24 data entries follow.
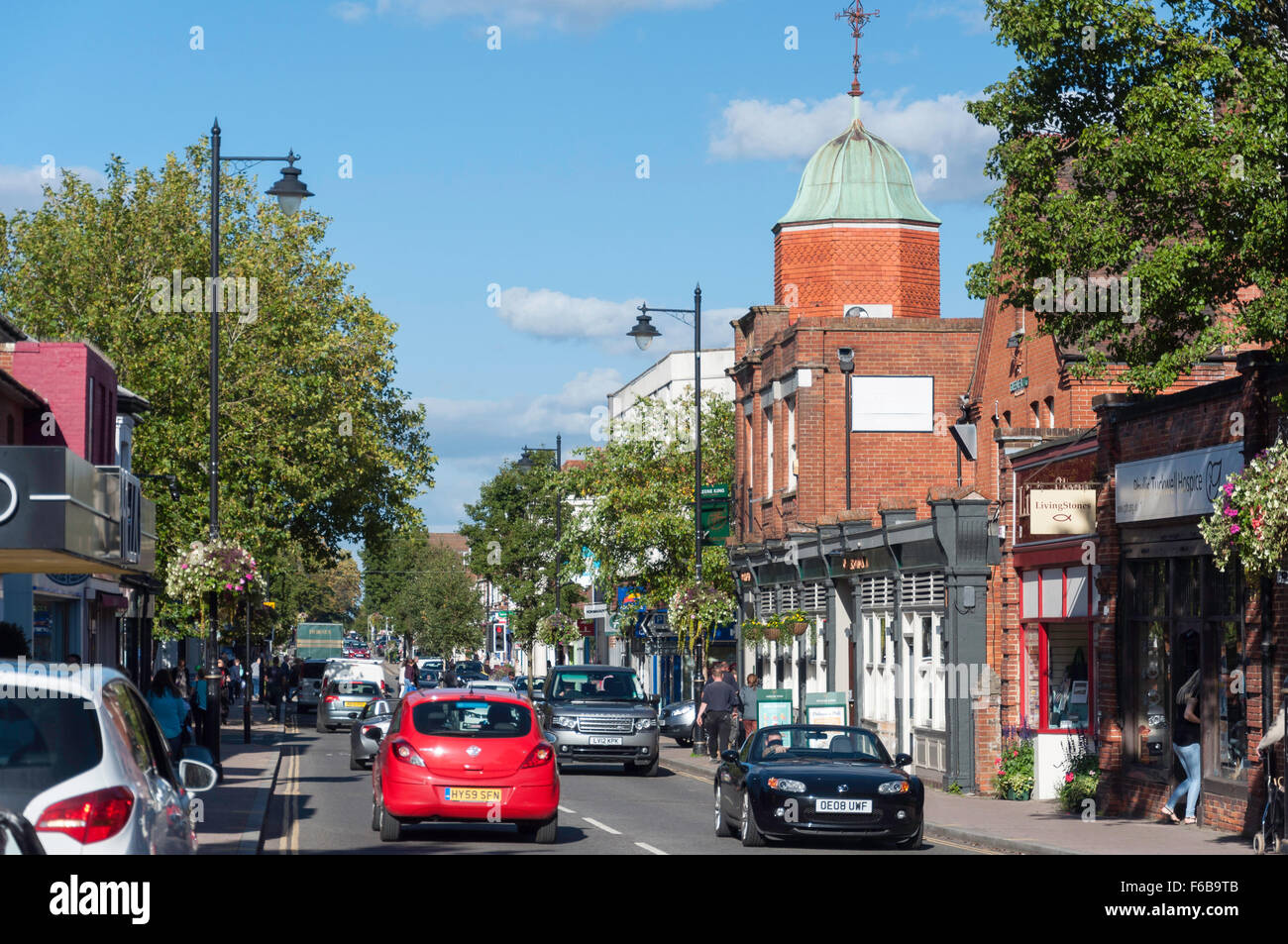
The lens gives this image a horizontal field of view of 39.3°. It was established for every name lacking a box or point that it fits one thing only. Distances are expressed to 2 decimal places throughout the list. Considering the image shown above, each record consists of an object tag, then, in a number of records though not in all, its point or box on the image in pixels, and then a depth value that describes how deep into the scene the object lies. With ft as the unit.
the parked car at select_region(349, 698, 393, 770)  101.35
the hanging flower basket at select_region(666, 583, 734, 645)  134.00
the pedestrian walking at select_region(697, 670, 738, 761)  112.68
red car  57.82
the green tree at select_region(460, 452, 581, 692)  299.17
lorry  301.84
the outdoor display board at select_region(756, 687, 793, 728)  110.63
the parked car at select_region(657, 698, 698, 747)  133.90
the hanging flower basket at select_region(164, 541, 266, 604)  95.71
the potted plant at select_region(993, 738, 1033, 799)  85.05
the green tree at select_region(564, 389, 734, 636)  157.79
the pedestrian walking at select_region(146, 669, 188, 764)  69.41
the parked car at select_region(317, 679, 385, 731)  158.51
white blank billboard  135.33
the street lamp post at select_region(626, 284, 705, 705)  128.47
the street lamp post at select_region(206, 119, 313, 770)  92.63
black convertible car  60.44
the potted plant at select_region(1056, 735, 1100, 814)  77.10
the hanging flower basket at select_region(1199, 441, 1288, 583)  52.85
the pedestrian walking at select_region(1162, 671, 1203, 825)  67.87
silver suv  104.53
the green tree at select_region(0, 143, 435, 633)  140.26
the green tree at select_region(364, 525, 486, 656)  392.68
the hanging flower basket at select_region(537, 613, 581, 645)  231.50
